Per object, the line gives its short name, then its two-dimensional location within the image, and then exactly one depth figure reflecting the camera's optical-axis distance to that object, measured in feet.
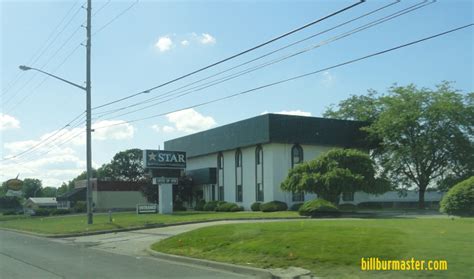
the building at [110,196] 274.16
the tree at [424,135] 159.74
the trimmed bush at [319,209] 115.55
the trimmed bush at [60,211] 218.54
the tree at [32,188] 562.42
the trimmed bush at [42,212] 217.77
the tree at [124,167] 403.95
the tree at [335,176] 133.69
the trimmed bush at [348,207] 152.49
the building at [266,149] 165.48
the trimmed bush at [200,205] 188.79
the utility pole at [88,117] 108.37
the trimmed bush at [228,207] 168.43
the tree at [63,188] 568.82
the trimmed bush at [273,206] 153.89
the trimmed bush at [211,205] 177.88
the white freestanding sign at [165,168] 163.12
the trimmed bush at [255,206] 163.75
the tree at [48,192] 608.35
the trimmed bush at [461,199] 79.82
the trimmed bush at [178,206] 200.85
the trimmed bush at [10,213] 262.26
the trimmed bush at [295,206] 156.07
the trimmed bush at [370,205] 173.27
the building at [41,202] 360.32
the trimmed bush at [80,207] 233.76
